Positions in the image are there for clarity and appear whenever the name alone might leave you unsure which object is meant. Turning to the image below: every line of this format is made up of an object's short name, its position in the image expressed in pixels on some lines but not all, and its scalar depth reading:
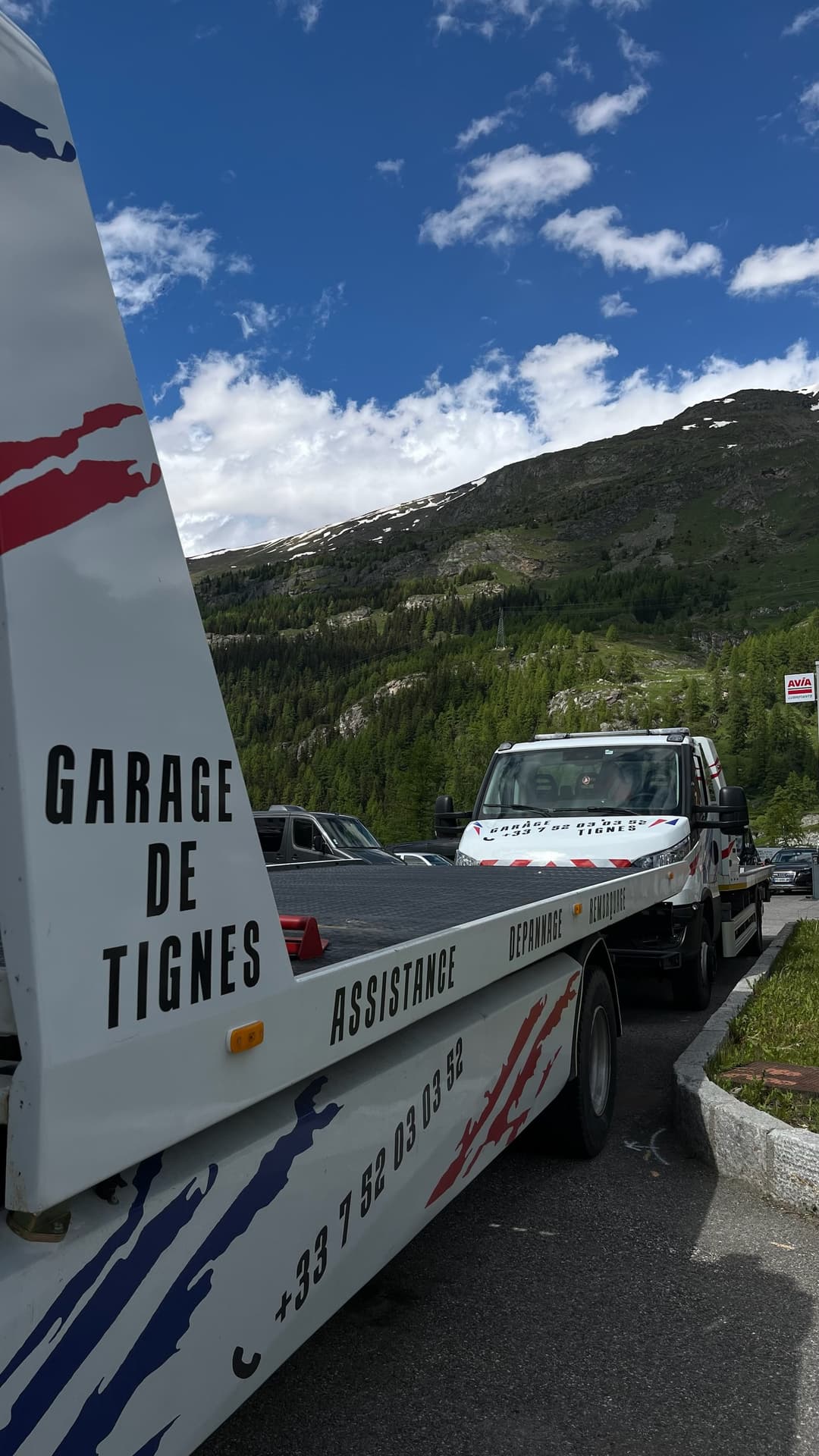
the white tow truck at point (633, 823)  8.67
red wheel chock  2.68
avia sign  34.72
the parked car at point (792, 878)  34.41
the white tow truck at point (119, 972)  1.58
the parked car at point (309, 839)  16.41
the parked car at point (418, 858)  19.69
